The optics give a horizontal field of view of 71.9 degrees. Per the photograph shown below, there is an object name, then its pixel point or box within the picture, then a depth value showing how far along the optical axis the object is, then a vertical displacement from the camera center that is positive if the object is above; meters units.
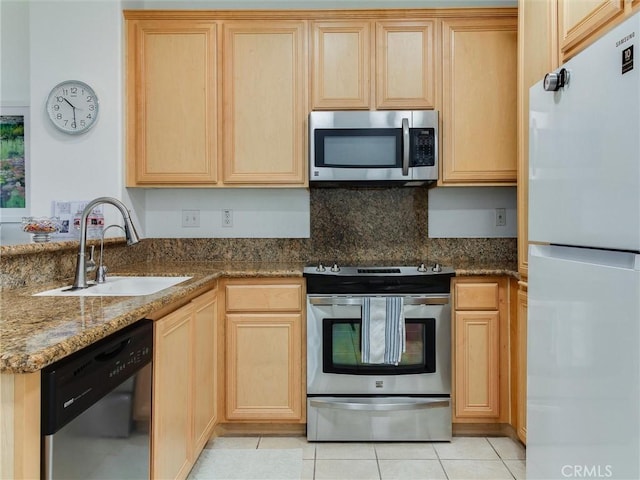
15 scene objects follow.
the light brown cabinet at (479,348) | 2.35 -0.62
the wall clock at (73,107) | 2.55 +0.72
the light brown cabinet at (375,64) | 2.60 +1.00
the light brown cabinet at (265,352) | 2.36 -0.64
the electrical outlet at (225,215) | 2.96 +0.11
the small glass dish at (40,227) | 1.99 +0.02
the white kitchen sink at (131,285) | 1.94 -0.25
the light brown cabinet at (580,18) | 1.53 +0.79
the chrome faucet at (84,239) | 1.77 -0.03
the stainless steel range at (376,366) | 2.31 -0.71
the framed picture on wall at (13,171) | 2.88 +0.40
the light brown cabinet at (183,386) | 1.49 -0.62
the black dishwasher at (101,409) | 0.91 -0.43
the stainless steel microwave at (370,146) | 2.50 +0.49
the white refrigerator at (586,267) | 1.04 -0.10
